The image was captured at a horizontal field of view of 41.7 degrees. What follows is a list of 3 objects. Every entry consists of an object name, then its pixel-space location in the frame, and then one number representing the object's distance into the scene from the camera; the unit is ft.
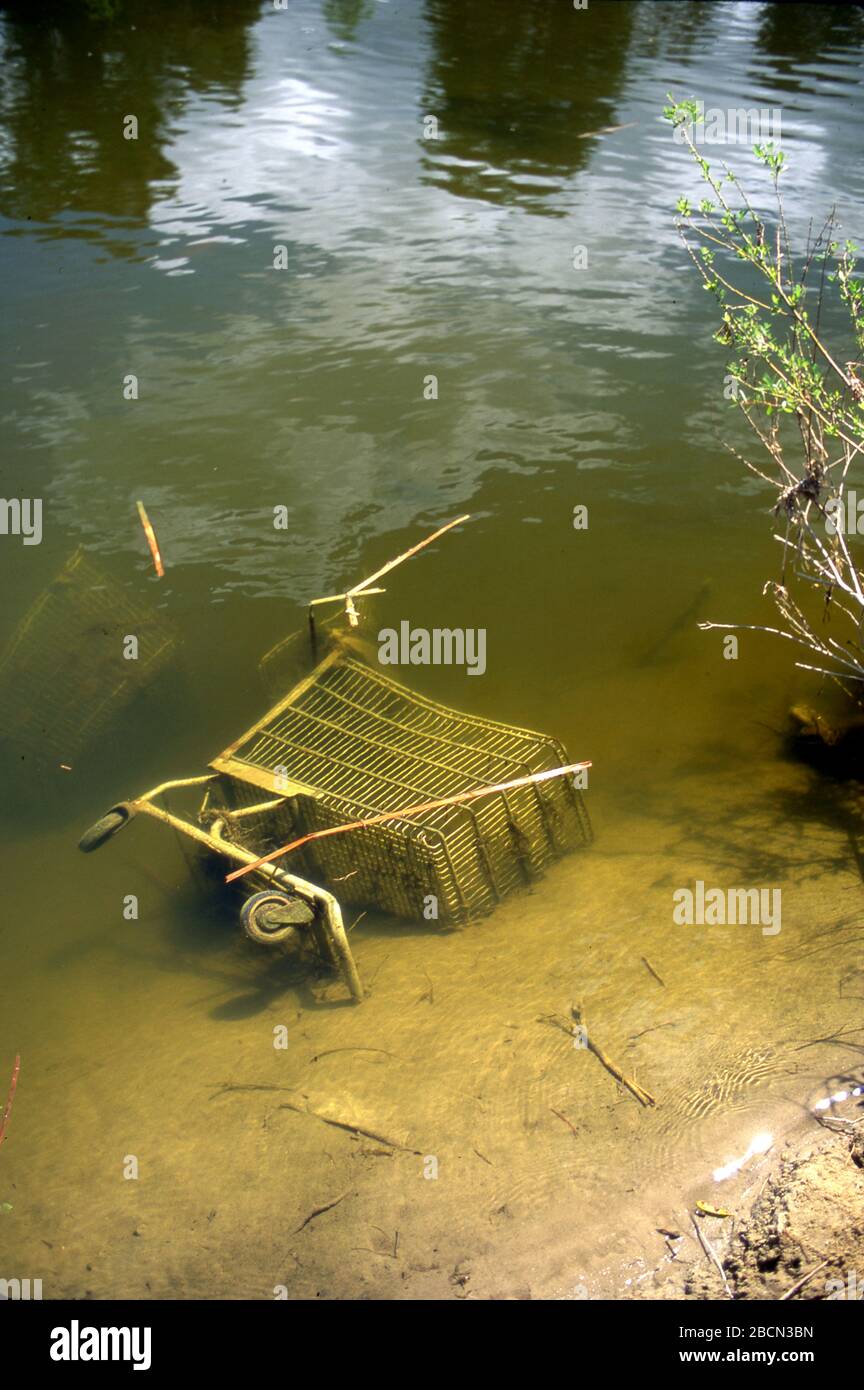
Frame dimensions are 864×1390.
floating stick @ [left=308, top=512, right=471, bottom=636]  16.72
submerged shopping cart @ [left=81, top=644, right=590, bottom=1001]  14.42
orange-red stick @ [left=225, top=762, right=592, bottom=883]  13.89
